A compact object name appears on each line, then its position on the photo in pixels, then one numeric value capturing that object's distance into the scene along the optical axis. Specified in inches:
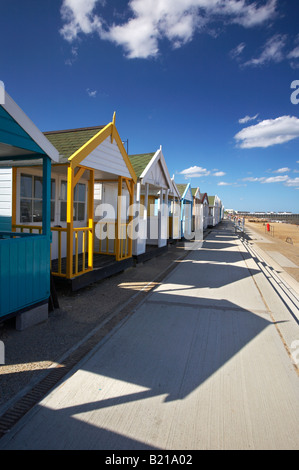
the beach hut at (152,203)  365.7
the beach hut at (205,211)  1065.2
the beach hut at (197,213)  859.4
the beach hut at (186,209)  664.4
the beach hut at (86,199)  223.0
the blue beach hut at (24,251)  141.5
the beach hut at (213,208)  1338.6
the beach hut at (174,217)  587.5
